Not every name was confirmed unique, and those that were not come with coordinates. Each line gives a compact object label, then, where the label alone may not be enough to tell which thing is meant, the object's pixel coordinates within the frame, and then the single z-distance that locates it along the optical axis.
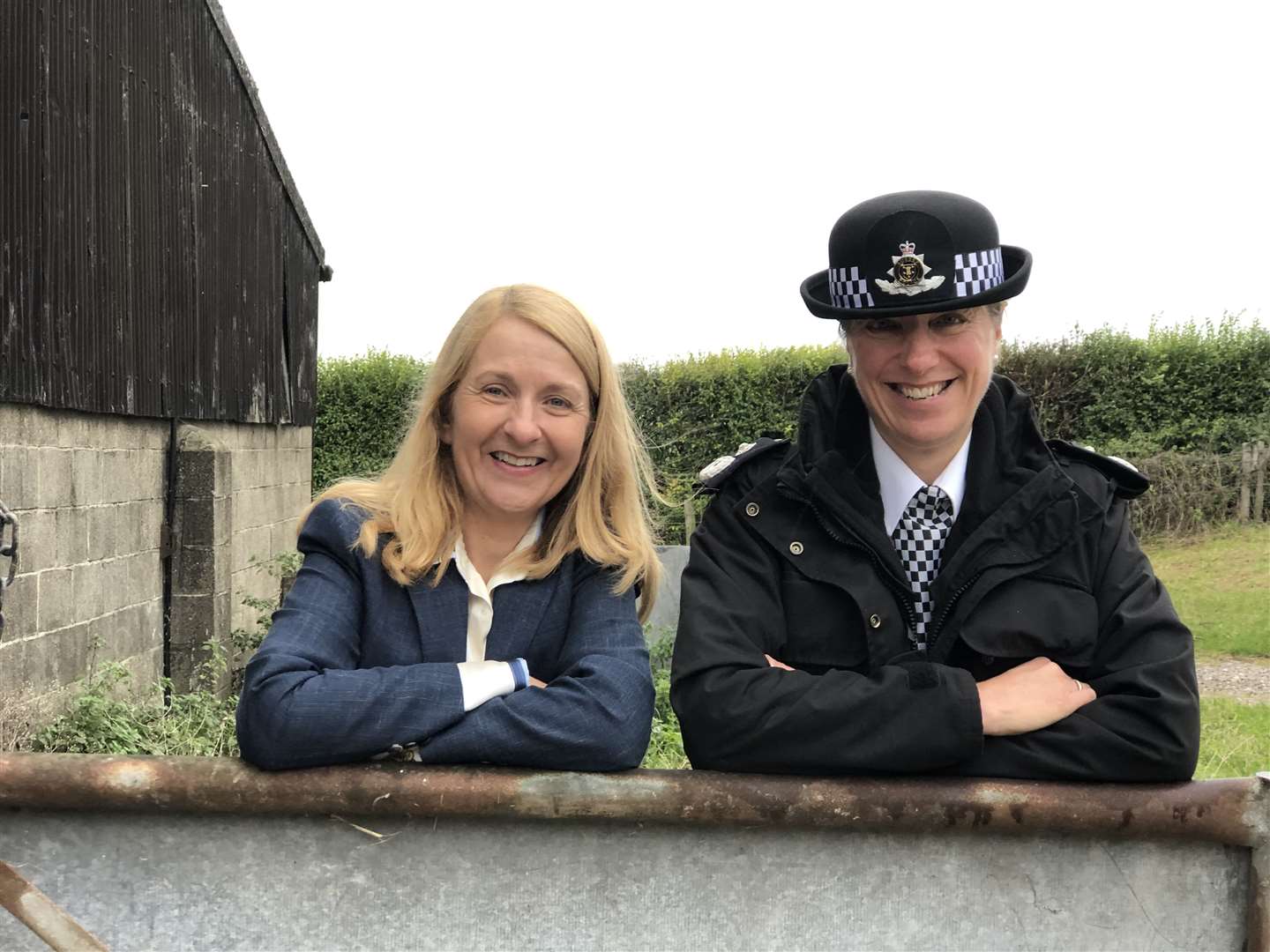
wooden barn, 6.37
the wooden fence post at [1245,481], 16.80
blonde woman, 2.09
